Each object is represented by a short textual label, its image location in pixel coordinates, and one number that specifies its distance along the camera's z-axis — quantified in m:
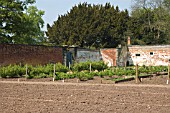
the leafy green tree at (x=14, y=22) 41.75
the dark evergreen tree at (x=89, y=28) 58.94
